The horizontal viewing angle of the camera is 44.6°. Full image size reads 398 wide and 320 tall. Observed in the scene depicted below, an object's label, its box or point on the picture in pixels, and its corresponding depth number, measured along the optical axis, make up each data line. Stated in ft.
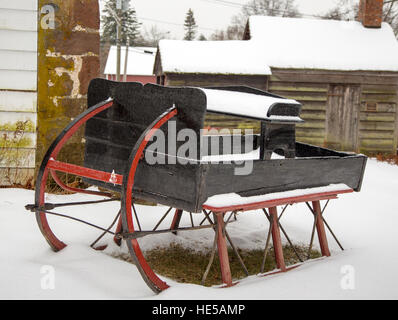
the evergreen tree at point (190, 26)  209.11
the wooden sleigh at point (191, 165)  9.84
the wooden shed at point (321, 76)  44.96
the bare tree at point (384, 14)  78.29
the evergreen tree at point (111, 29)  164.04
